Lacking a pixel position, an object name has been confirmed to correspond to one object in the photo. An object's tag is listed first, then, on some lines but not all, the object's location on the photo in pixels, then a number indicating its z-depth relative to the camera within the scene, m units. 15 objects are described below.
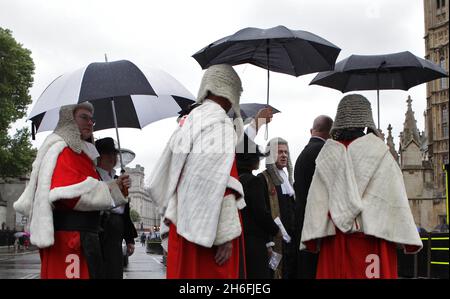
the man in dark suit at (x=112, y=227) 6.86
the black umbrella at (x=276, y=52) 6.84
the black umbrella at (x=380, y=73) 8.31
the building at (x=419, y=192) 63.66
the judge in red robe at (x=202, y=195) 4.42
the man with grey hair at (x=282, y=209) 7.29
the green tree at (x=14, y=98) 43.16
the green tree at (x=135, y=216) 147.62
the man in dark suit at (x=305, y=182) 6.36
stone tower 75.38
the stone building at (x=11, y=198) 61.88
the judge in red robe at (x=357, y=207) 5.07
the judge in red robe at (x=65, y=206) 5.47
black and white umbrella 6.31
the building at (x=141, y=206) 170.26
